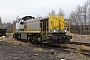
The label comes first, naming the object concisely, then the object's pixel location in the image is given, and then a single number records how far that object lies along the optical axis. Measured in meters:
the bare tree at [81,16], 34.00
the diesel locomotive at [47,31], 10.57
